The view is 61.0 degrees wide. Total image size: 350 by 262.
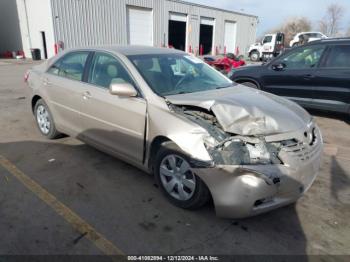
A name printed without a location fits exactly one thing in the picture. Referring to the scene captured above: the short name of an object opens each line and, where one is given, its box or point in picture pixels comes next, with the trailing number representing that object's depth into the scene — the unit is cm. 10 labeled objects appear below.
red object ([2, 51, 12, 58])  2498
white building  2023
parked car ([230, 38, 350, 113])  597
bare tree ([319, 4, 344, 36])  6334
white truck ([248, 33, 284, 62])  2525
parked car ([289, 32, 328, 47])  2561
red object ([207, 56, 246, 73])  1077
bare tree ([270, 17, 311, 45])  5522
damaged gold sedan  262
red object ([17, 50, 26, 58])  2402
